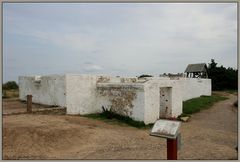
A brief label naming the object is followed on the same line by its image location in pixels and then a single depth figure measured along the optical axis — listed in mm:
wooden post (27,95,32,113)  7925
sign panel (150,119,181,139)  3027
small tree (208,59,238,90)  21057
